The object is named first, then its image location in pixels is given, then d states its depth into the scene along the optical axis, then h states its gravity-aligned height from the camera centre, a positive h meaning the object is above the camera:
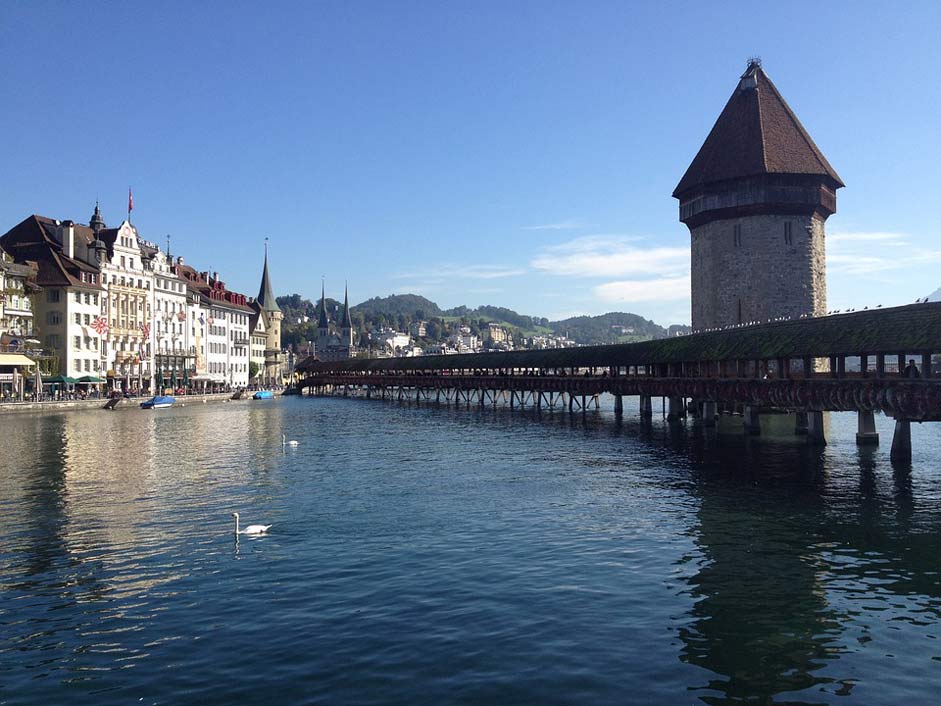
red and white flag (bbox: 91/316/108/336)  90.56 +6.64
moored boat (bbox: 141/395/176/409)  88.62 -2.64
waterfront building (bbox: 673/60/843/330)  75.75 +15.27
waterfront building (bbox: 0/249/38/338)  78.31 +8.76
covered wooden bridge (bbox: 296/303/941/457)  34.47 -0.33
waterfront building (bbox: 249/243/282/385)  169.38 +9.16
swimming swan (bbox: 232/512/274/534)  22.24 -4.44
